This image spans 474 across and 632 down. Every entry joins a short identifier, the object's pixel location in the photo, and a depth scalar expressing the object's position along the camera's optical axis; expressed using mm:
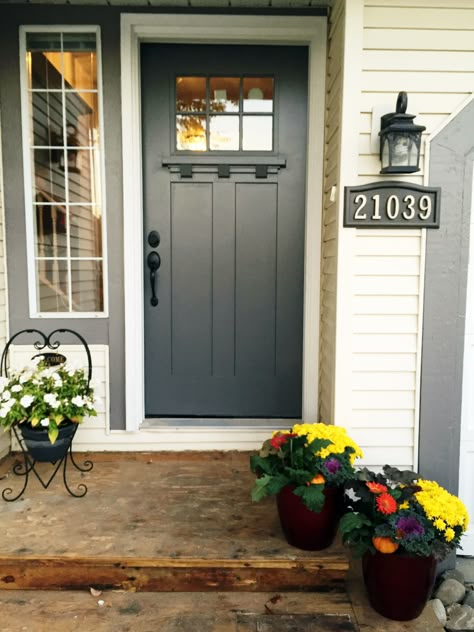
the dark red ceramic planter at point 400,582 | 1819
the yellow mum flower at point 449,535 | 1811
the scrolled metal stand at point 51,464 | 2475
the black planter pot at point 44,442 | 2377
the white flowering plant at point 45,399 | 2365
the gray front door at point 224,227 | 2922
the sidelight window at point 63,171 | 2811
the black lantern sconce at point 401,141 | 2186
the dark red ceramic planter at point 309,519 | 2031
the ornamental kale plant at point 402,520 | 1804
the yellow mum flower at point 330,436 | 2078
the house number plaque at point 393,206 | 2344
